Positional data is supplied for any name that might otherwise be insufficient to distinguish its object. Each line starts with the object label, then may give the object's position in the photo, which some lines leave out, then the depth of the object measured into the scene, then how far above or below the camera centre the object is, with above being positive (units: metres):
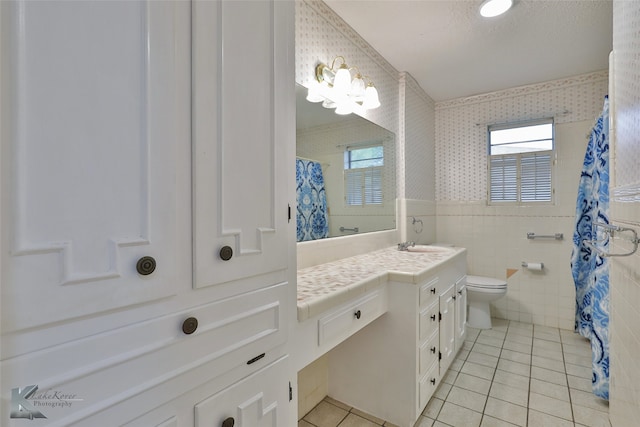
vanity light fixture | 1.85 +0.78
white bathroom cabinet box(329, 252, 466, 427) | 1.59 -0.84
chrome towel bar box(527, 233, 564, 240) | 2.90 -0.26
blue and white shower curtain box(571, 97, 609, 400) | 1.78 -0.37
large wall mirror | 1.79 +0.26
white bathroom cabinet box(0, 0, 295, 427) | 0.45 +0.00
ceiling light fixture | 1.82 +1.25
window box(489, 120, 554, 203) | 2.97 +0.48
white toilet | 2.78 -0.81
